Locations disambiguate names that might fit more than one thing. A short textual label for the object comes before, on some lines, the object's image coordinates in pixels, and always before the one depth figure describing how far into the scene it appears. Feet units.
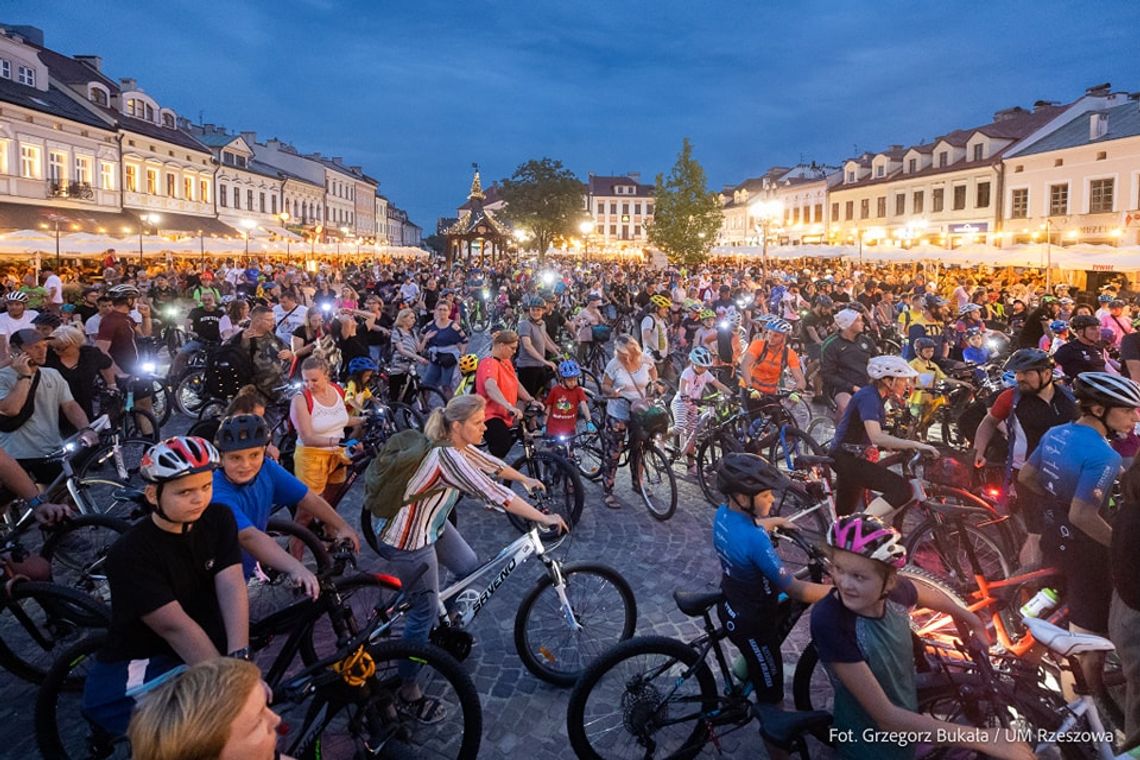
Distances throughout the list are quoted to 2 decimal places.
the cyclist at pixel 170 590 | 8.66
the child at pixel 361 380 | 26.58
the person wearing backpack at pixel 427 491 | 12.83
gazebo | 117.91
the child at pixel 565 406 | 24.13
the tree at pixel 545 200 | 200.03
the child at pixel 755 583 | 11.00
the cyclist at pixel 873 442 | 17.16
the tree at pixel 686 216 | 133.90
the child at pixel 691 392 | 27.12
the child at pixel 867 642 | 8.43
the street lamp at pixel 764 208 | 94.58
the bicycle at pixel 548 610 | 13.96
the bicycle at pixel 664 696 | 11.21
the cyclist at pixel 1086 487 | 12.05
